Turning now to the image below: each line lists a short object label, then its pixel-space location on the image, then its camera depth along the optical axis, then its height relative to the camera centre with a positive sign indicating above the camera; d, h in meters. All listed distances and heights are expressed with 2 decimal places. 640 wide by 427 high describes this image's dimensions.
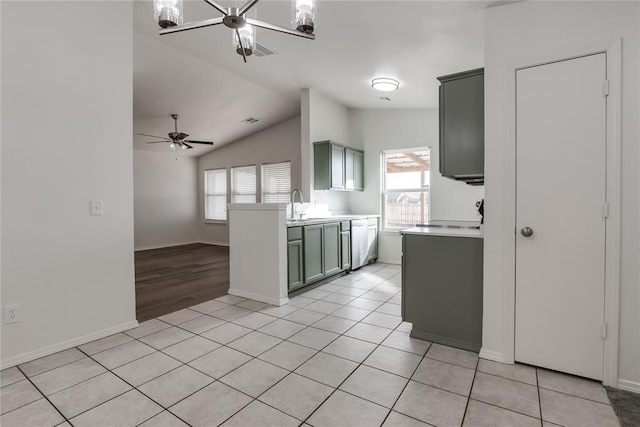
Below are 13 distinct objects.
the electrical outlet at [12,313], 2.25 -0.73
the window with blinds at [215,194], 8.56 +0.40
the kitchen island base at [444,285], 2.44 -0.62
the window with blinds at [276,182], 7.38 +0.62
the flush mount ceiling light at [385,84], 4.14 +1.63
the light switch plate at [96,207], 2.67 +0.02
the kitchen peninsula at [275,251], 3.54 -0.52
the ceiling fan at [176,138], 5.73 +1.27
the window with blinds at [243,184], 7.97 +0.62
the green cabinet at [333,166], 5.07 +0.68
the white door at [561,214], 2.00 -0.05
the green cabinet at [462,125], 2.49 +0.66
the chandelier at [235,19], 1.84 +1.14
